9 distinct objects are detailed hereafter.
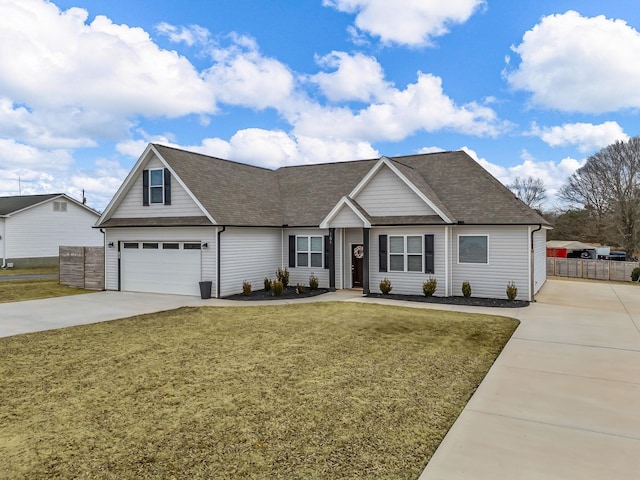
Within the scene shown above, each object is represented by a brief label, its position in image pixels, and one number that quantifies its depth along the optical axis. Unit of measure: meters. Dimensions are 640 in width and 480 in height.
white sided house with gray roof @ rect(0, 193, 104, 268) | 29.64
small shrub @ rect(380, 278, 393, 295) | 16.67
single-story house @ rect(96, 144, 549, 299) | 16.02
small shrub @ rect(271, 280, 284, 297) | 16.70
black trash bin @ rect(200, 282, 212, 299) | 16.17
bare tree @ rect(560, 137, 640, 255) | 39.22
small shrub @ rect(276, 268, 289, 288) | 18.72
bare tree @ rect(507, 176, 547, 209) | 57.59
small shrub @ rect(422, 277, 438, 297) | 15.99
